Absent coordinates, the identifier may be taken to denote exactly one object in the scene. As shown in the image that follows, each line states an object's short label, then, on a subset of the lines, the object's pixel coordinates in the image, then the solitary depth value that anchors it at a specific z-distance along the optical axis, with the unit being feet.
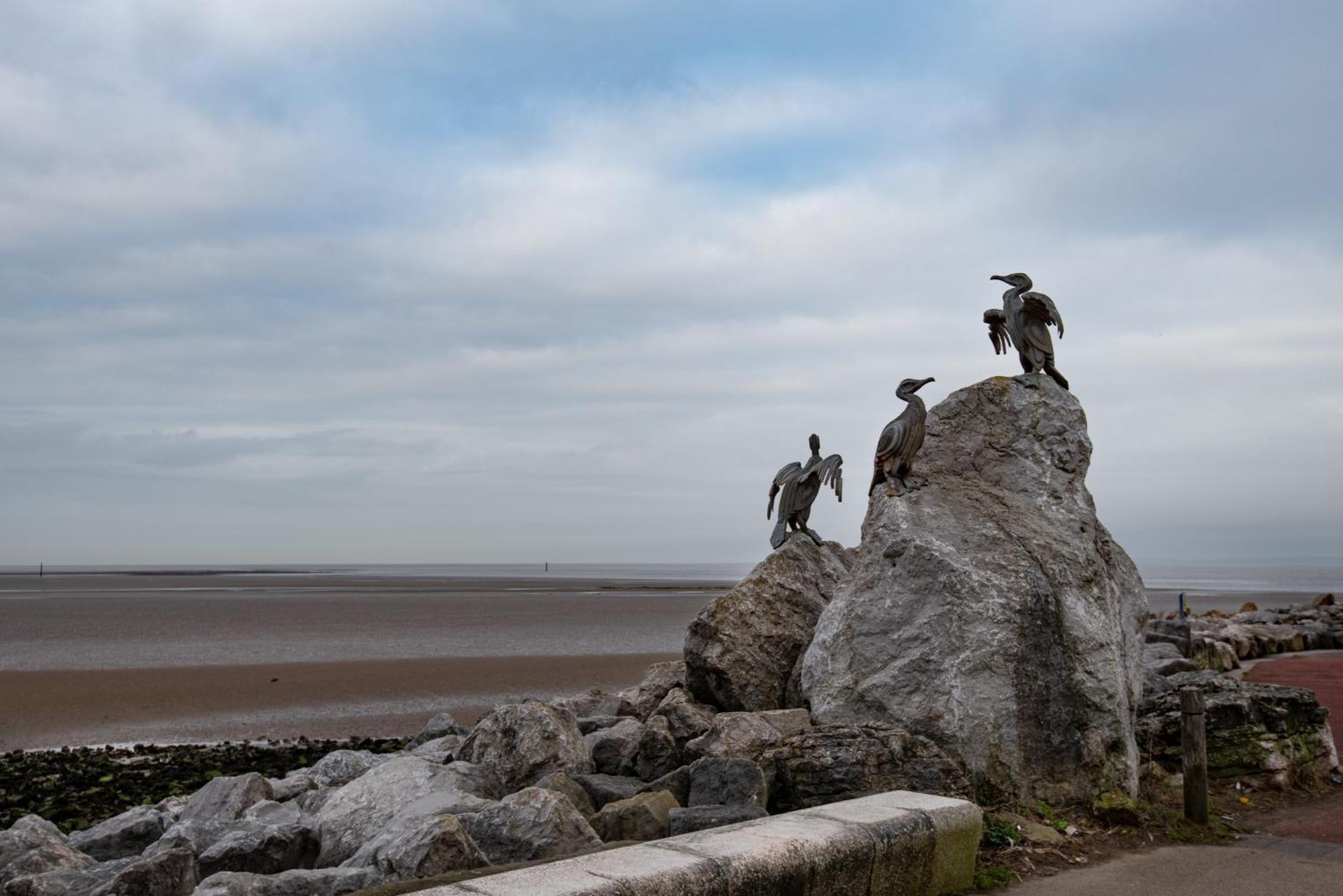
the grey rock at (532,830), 22.09
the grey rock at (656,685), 41.24
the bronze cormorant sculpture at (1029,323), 31.96
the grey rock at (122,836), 27.35
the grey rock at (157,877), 20.71
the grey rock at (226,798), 29.40
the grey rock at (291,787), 33.01
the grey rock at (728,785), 24.35
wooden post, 27.30
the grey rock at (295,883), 19.56
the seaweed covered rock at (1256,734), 31.86
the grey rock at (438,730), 41.22
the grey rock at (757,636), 36.50
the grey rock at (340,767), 34.63
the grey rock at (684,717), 34.12
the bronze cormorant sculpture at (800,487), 42.86
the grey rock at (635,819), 23.48
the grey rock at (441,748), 34.40
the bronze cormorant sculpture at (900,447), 31.30
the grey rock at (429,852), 20.45
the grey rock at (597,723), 38.29
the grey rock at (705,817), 21.90
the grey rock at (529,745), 30.01
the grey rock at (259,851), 23.68
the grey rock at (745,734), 28.30
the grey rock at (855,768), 24.66
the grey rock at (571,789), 26.53
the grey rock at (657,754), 31.14
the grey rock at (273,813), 28.66
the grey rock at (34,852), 23.93
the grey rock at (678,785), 26.53
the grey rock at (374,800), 26.55
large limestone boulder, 27.20
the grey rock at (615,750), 32.37
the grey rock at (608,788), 27.63
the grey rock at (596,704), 41.62
